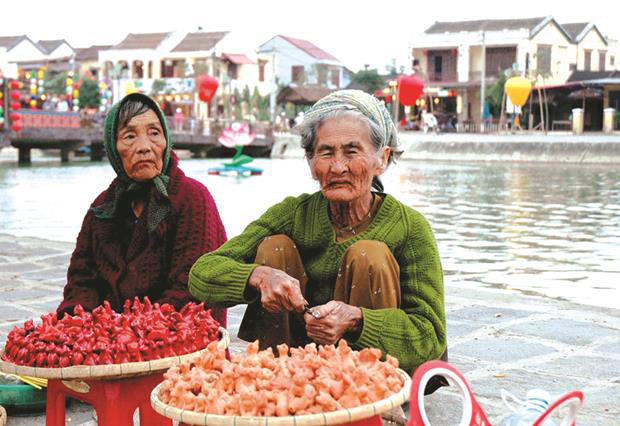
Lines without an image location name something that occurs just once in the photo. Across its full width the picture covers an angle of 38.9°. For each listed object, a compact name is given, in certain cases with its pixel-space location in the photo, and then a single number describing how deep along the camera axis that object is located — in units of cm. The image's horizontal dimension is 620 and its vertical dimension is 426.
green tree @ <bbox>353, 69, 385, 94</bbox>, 4834
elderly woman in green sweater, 226
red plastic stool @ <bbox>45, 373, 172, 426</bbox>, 207
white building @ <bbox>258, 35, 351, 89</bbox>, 5316
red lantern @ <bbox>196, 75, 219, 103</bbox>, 3244
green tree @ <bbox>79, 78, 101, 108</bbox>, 4644
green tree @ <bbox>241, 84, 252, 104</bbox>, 4720
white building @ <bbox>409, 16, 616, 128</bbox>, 4331
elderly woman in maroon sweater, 285
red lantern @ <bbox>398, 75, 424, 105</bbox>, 2942
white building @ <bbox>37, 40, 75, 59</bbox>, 5675
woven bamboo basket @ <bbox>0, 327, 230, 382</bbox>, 198
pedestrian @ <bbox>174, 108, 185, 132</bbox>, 3275
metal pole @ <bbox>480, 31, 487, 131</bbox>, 3642
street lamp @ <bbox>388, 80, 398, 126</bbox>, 3781
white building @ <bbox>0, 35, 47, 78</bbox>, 5638
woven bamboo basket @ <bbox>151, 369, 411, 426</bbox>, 155
